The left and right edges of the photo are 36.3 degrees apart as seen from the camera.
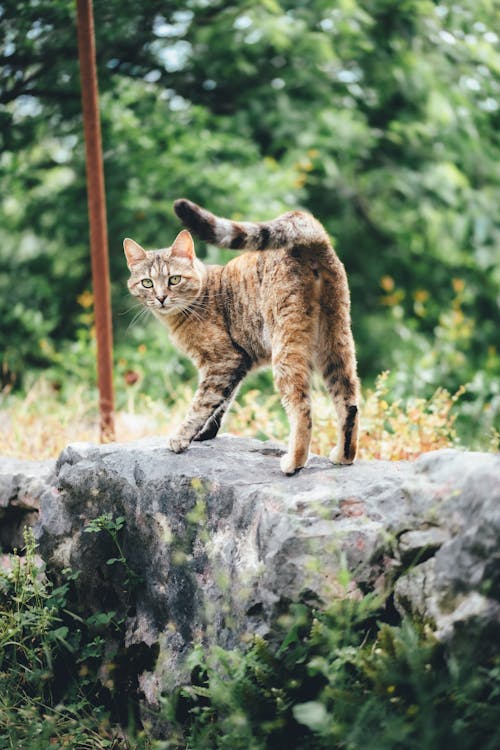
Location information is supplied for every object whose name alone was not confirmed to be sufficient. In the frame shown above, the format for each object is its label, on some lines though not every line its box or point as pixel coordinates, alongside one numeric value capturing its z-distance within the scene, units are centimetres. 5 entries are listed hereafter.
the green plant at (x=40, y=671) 302
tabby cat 325
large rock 232
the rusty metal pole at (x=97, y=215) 489
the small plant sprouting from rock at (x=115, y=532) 327
